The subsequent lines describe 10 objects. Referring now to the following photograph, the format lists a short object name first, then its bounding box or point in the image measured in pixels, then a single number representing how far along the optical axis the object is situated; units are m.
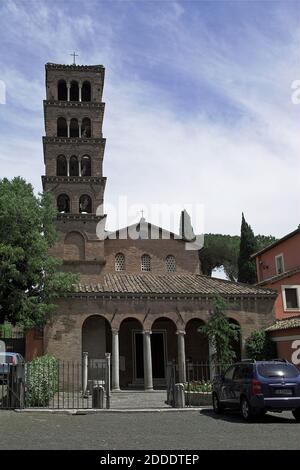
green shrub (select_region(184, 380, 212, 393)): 18.55
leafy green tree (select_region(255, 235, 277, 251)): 56.16
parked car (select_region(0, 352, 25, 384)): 22.04
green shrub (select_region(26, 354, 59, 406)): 16.95
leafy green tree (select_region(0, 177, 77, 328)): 24.66
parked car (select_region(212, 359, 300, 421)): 13.27
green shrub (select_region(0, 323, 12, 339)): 30.28
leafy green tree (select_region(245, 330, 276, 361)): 26.59
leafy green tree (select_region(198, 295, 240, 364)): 21.20
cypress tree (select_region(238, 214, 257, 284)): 45.62
